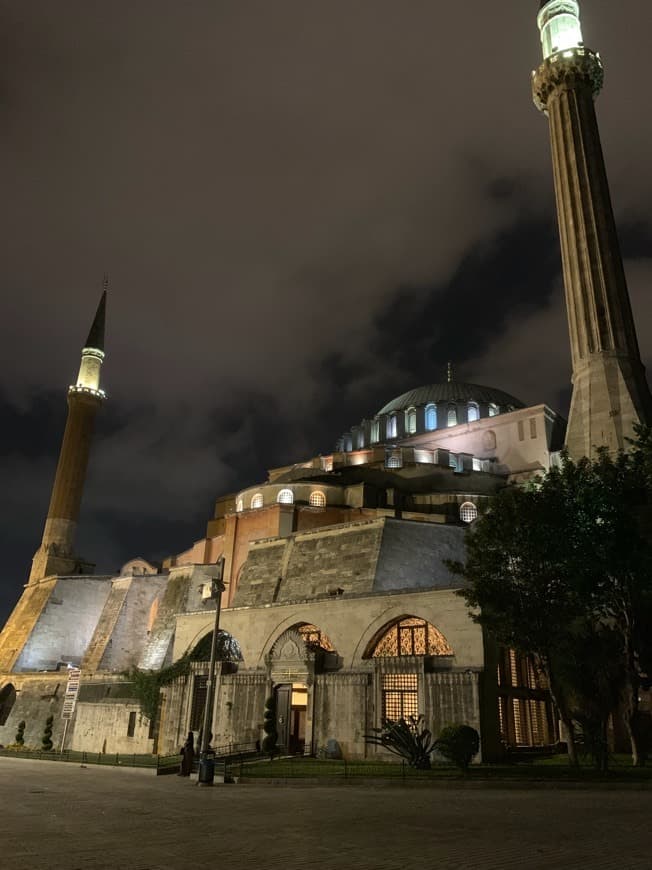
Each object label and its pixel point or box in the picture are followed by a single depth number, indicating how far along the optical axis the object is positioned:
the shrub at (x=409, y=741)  17.06
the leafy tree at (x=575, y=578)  17.44
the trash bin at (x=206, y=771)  16.22
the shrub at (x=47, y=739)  31.62
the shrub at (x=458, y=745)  16.17
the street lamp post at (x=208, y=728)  16.23
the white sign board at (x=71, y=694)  26.20
